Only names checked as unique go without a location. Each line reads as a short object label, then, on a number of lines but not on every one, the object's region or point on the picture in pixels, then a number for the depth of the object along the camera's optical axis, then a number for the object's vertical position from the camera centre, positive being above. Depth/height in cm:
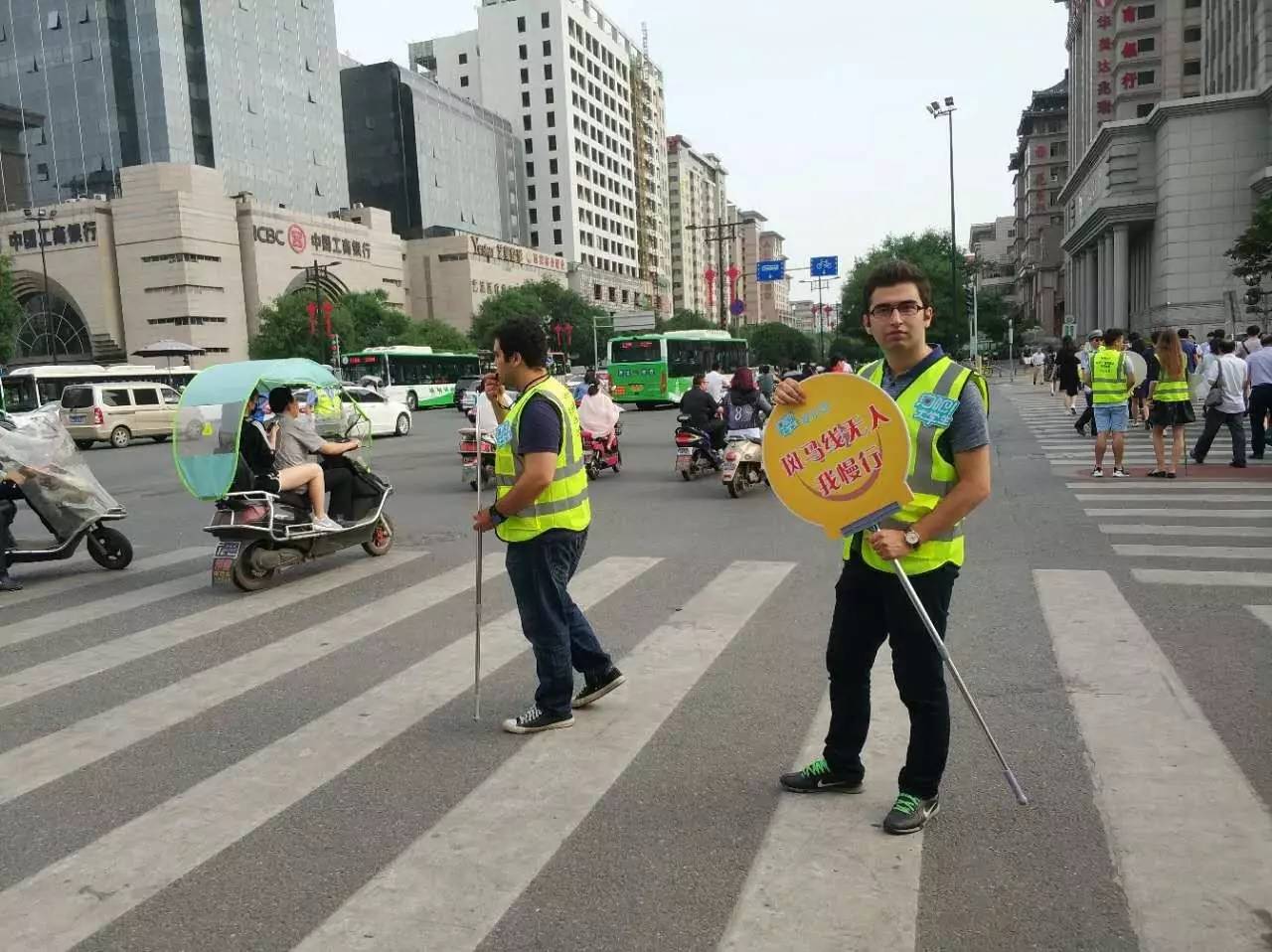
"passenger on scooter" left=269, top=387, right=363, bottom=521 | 803 -52
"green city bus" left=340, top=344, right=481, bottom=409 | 4250 +6
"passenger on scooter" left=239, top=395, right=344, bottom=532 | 776 -77
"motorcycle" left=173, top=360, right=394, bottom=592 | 740 -90
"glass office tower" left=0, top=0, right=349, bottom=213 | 6550 +2060
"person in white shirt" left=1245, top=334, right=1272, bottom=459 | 1237 -68
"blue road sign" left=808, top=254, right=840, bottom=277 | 4594 +411
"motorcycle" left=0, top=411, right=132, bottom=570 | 805 -90
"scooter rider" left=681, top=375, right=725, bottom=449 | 1373 -73
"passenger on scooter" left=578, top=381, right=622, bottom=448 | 1396 -73
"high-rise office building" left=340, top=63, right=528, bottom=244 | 8762 +2054
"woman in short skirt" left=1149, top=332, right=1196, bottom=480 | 1128 -69
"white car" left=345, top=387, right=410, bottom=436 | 2539 -106
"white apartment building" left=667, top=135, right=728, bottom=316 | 14875 +2291
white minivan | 2580 -69
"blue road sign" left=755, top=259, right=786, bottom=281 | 4612 +406
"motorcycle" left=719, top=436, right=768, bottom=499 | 1185 -133
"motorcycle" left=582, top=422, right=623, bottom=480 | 1400 -132
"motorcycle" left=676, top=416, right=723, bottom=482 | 1368 -128
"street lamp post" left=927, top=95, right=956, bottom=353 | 4502 +1102
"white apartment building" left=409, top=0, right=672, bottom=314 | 10538 +2859
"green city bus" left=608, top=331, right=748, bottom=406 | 3447 -19
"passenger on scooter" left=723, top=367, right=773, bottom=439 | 1244 -68
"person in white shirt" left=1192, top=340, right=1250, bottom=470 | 1216 -79
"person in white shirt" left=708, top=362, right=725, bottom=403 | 1978 -54
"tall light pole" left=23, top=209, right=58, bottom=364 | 6631 +1184
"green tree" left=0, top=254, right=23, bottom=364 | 3603 +294
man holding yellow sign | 303 -43
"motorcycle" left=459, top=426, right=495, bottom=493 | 1312 -124
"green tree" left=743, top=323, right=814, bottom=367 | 9938 +133
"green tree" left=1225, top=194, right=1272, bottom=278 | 2850 +255
